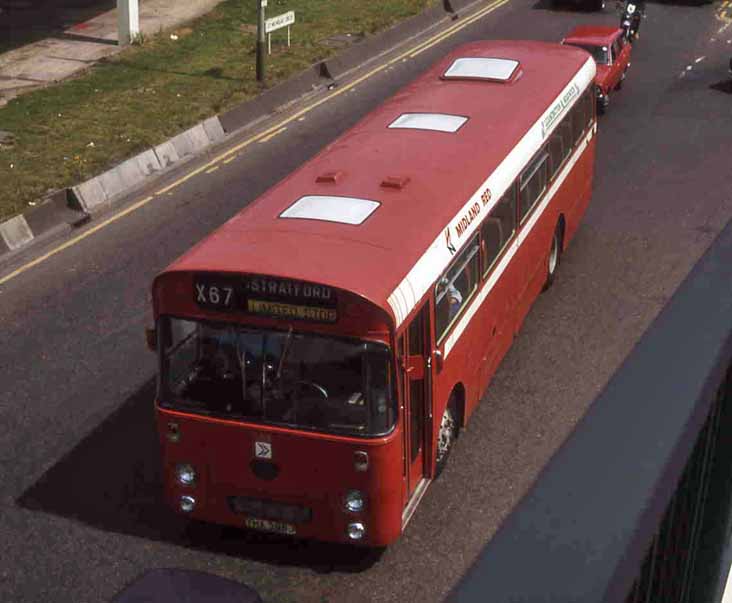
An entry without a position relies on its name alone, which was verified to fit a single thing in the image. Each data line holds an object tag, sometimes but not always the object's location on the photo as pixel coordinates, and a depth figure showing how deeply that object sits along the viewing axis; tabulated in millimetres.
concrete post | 26109
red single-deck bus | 9133
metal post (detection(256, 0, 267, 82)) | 22703
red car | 22969
